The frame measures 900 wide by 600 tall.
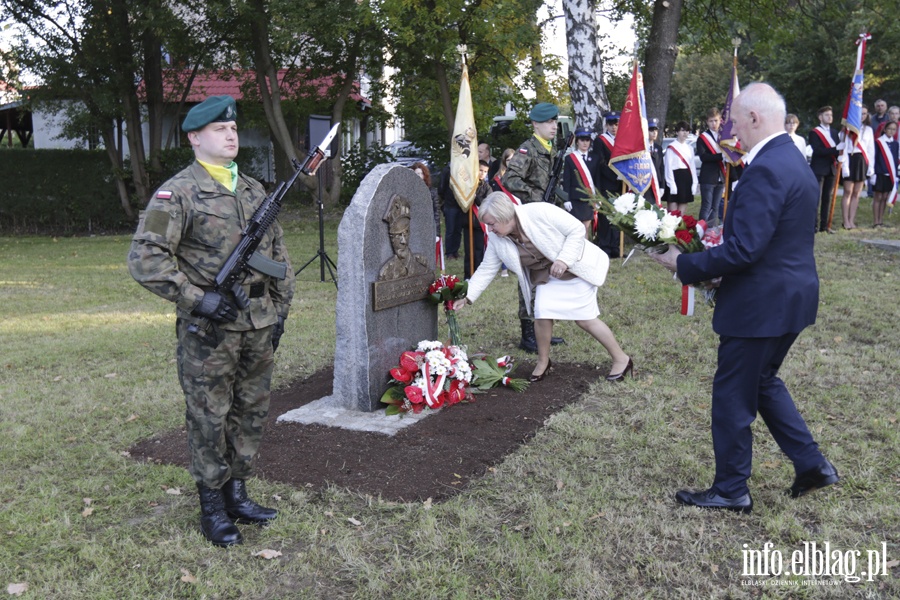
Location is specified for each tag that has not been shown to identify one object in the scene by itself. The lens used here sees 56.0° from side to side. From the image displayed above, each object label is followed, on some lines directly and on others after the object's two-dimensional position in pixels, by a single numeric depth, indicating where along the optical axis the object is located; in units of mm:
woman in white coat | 6510
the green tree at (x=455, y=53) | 19109
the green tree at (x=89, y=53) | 19812
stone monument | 6012
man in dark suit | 3924
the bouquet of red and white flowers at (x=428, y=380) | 6223
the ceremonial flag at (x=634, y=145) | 11445
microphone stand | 11438
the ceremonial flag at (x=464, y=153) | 11508
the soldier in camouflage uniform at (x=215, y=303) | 3891
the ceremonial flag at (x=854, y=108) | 14102
